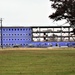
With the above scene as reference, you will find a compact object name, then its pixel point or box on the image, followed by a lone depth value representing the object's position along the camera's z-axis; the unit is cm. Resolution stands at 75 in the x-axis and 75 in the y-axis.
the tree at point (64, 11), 4803
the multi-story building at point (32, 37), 13475
